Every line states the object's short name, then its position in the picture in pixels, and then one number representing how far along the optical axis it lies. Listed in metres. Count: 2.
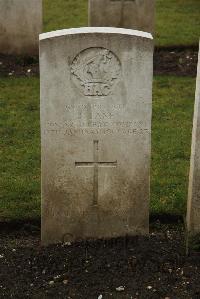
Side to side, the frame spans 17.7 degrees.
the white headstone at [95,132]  4.87
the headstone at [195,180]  5.06
